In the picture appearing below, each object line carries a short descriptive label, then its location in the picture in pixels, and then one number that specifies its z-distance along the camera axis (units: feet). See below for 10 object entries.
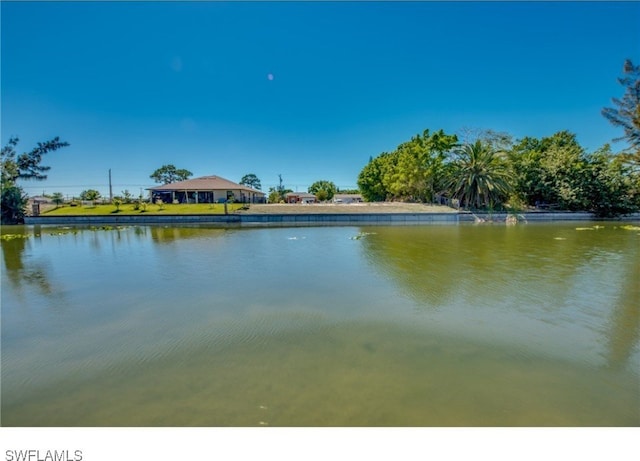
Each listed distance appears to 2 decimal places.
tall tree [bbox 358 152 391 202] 147.14
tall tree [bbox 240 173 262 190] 246.45
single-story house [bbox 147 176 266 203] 119.44
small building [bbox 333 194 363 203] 206.53
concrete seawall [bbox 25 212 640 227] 81.05
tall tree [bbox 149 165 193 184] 195.83
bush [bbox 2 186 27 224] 81.74
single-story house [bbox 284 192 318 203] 181.78
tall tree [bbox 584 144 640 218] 87.20
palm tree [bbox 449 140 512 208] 92.43
